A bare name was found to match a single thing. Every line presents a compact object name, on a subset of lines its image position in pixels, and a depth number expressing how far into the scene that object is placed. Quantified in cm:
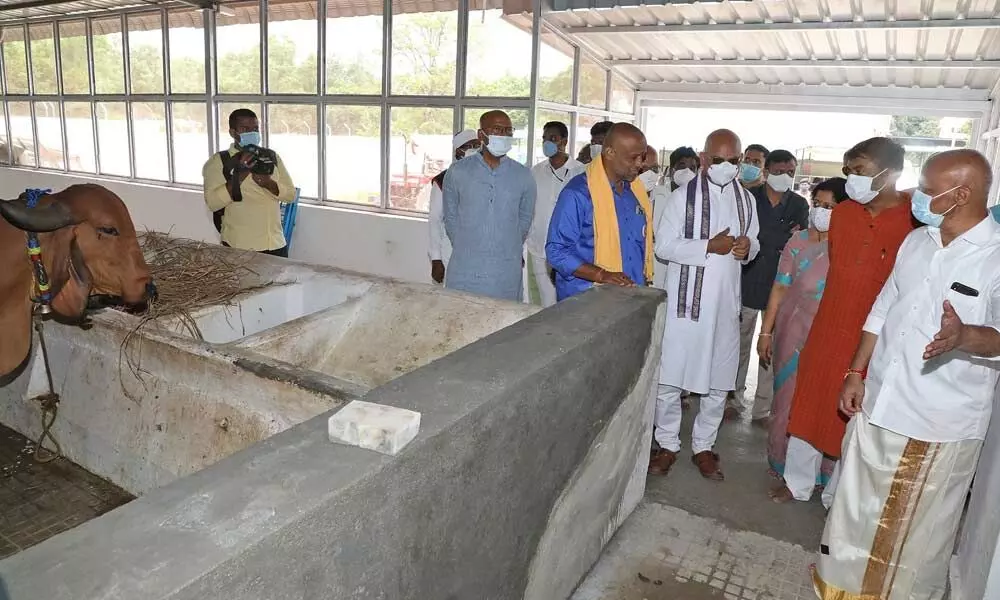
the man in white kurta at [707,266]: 330
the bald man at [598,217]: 306
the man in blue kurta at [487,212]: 386
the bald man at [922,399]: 215
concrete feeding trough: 113
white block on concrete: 138
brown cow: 207
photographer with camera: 441
